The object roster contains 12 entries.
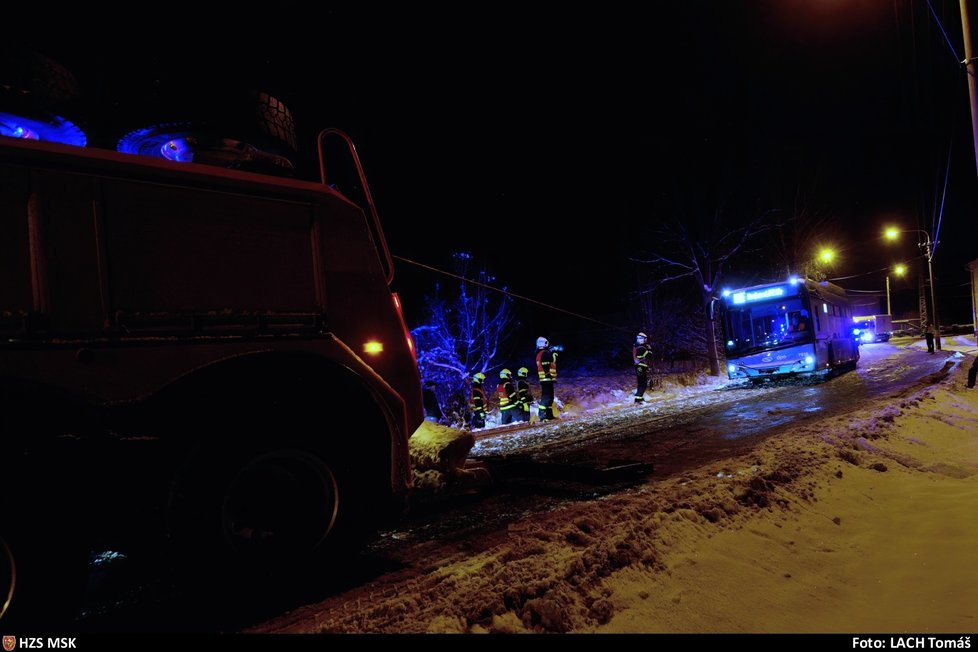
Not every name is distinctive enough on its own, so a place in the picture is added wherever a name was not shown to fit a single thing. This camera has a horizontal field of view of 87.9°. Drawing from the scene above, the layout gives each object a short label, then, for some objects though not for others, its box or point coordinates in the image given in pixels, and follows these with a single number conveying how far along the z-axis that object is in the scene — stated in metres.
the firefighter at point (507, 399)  12.41
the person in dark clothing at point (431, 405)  8.95
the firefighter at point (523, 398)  12.74
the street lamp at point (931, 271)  26.82
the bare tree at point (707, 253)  22.31
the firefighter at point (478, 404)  11.92
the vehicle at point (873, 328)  46.31
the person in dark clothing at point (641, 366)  14.09
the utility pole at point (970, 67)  8.84
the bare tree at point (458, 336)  17.11
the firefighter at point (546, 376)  12.00
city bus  15.01
